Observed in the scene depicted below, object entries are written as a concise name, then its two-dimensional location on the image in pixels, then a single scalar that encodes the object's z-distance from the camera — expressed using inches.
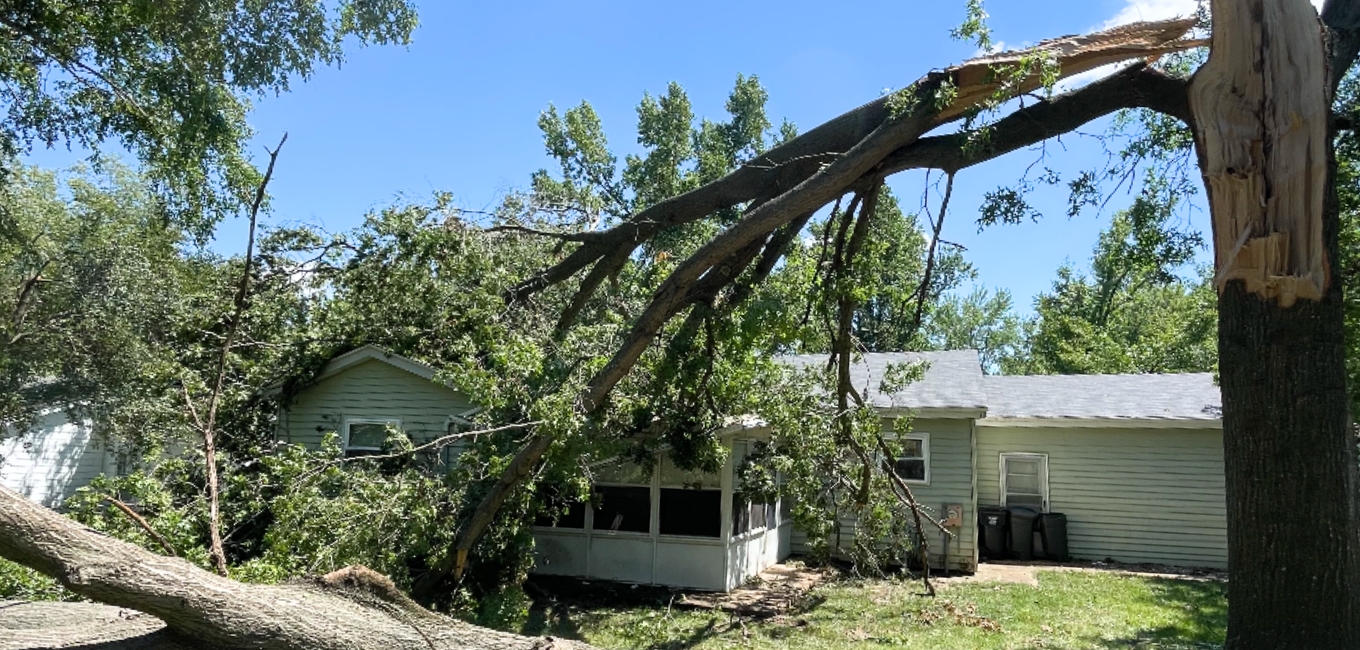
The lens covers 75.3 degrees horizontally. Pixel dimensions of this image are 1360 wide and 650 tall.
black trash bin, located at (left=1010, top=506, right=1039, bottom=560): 607.2
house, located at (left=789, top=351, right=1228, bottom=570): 562.9
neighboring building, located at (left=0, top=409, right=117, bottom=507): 772.0
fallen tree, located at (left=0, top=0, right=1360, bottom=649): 153.4
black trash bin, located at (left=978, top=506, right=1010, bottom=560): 608.7
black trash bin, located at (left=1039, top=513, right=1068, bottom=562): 604.1
